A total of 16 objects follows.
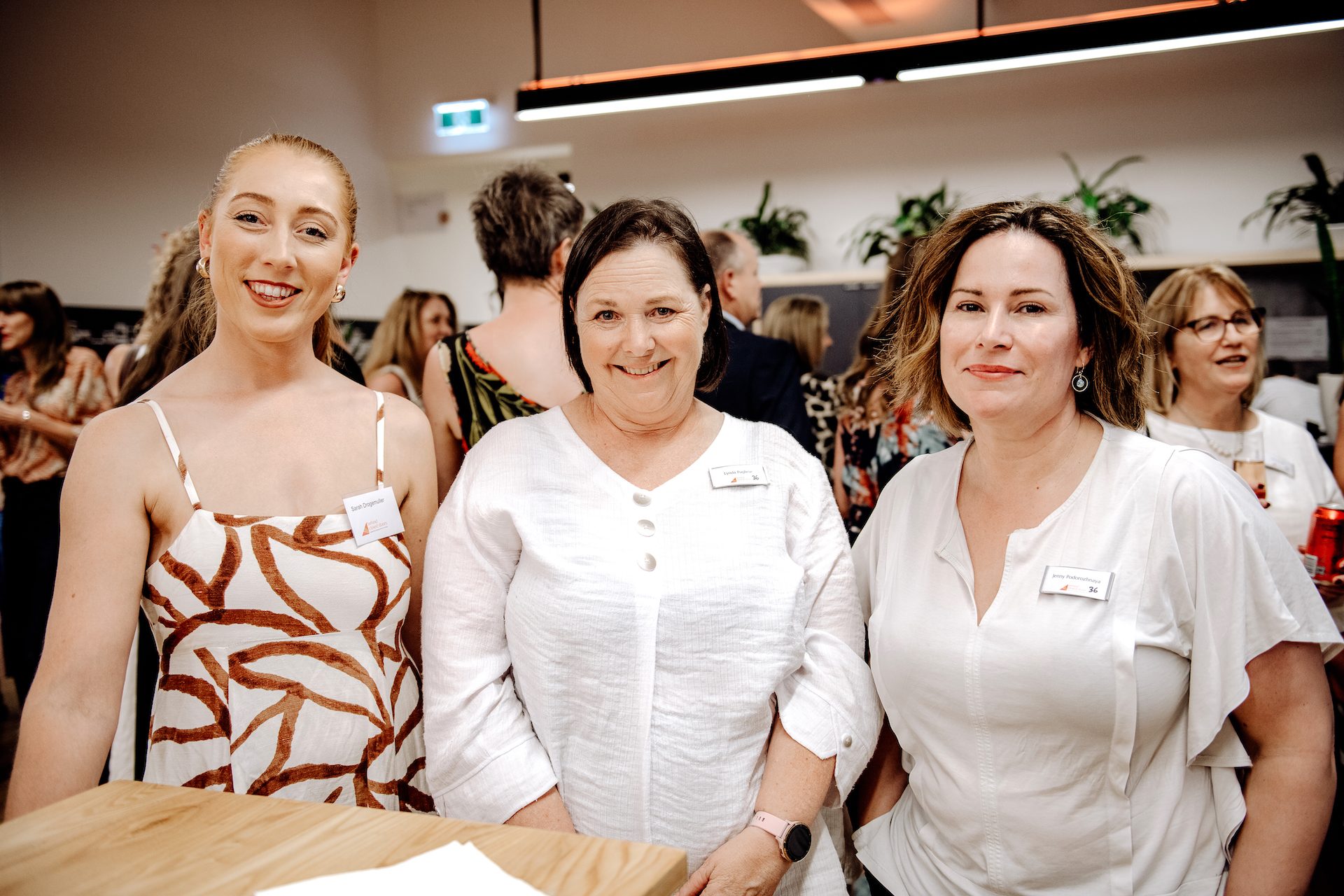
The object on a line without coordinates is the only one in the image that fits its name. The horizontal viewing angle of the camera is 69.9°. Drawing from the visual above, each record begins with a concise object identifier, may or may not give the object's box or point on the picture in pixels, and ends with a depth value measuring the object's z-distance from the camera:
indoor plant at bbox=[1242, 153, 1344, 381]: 5.32
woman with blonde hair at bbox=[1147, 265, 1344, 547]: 2.89
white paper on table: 0.98
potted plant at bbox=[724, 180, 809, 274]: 7.22
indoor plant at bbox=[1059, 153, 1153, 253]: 6.44
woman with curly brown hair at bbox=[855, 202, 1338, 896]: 1.51
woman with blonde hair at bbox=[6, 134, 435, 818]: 1.48
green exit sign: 8.44
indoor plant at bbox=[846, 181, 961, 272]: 6.66
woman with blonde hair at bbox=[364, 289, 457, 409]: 4.79
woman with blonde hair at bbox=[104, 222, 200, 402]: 2.31
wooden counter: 1.00
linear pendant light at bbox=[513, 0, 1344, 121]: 5.27
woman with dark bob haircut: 1.59
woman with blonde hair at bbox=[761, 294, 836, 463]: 4.83
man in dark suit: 2.81
